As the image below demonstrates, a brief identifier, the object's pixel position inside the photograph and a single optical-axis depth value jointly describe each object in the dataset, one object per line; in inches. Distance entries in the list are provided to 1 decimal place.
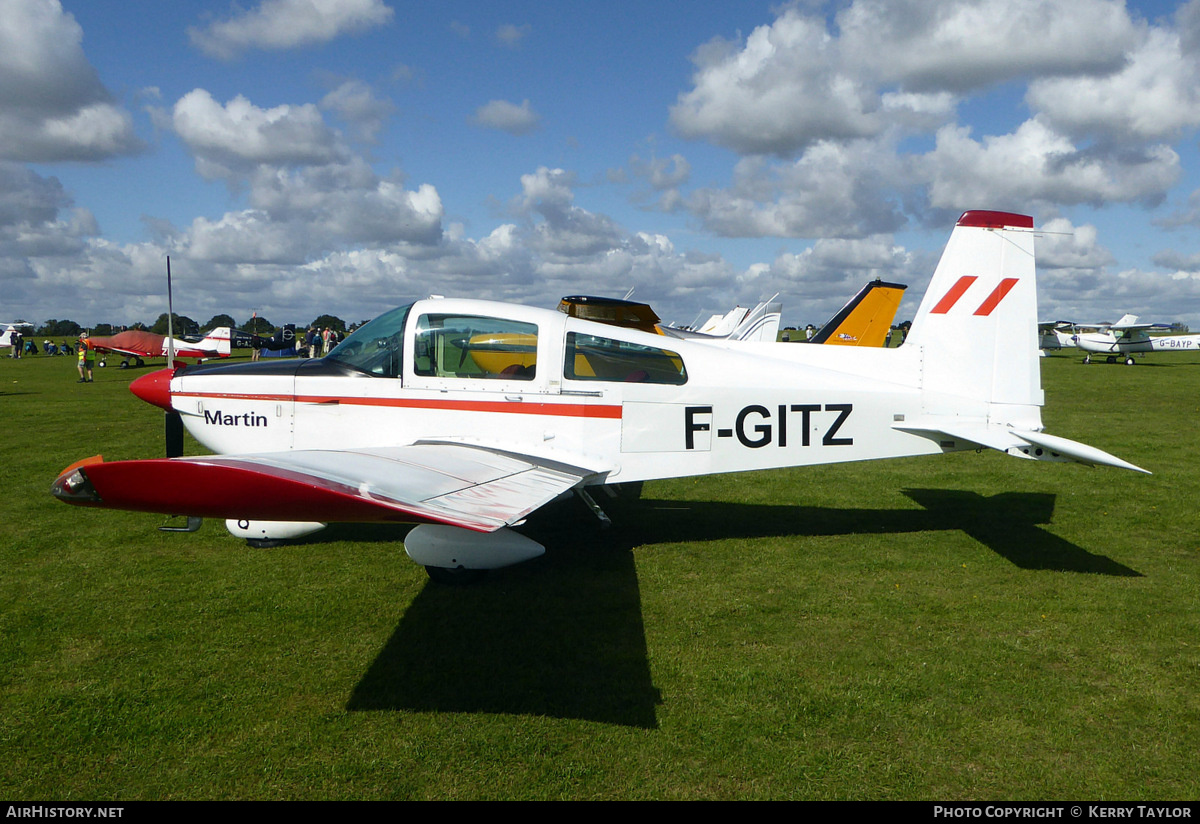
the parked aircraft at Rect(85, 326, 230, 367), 1337.4
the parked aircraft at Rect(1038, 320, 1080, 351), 1758.1
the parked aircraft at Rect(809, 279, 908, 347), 558.9
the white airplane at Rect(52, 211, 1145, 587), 216.1
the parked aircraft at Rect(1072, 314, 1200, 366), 1475.1
